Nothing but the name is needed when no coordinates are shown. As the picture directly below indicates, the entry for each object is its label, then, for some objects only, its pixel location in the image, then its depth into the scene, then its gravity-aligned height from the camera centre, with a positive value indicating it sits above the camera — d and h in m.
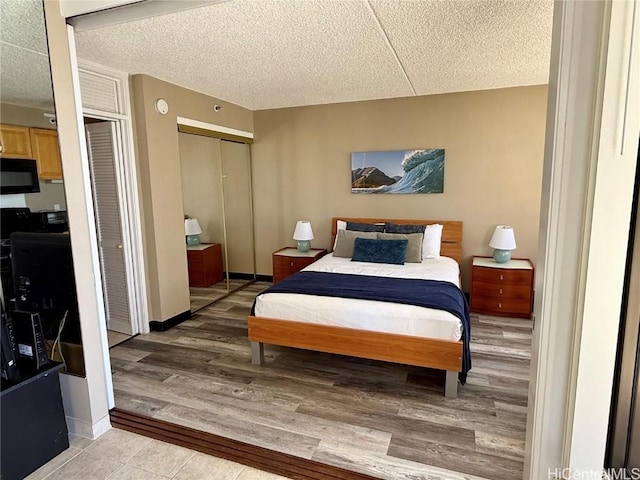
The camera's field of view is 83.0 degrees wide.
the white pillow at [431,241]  4.14 -0.55
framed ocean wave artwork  4.40 +0.29
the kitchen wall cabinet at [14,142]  1.97 +0.33
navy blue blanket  2.59 -0.77
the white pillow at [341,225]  4.60 -0.38
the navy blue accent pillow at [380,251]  3.88 -0.62
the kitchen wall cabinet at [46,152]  2.03 +0.27
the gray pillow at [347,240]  4.25 -0.54
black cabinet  1.83 -1.19
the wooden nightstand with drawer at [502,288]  3.87 -1.04
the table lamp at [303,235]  4.79 -0.52
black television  2.12 -0.46
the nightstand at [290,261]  4.69 -0.84
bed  2.50 -0.99
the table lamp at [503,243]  3.95 -0.55
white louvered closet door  3.43 -0.22
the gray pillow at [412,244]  3.96 -0.55
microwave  1.98 +0.14
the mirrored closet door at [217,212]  4.54 -0.21
